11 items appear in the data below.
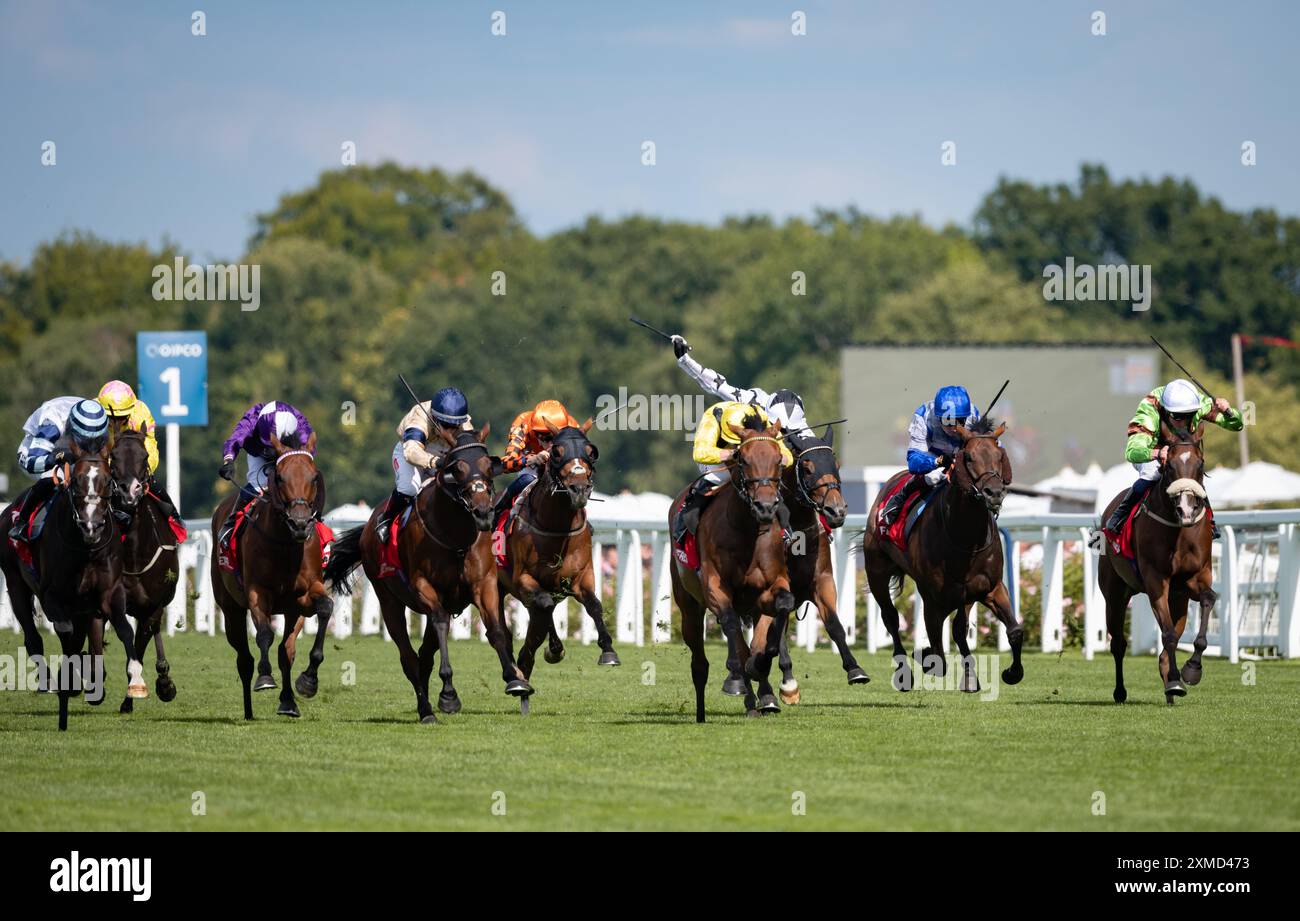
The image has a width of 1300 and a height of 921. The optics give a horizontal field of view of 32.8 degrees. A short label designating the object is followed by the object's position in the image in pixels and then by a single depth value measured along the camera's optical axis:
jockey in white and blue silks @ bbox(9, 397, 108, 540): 13.35
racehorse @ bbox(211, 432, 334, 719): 12.56
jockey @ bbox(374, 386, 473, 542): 13.37
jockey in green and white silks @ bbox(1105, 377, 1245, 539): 12.88
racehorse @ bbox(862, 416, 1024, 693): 13.07
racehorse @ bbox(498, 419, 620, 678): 14.18
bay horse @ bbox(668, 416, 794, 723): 12.25
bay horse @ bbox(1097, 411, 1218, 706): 12.88
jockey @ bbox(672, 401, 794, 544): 12.33
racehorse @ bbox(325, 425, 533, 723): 12.84
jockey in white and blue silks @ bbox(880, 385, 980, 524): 13.95
